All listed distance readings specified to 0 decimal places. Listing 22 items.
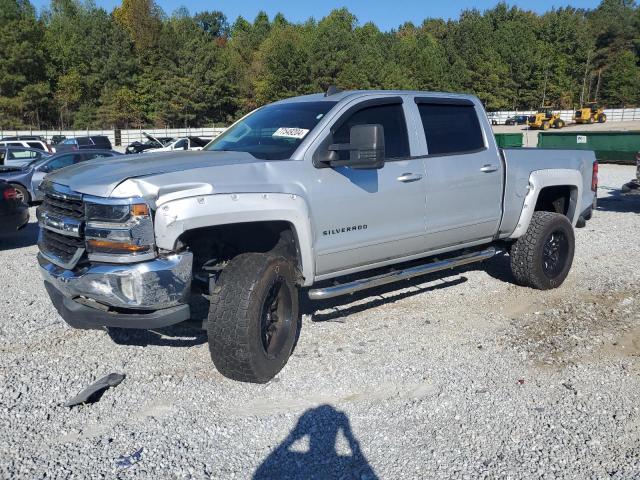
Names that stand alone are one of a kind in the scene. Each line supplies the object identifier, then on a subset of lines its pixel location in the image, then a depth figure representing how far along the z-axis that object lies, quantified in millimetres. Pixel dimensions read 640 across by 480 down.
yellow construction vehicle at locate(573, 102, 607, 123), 62375
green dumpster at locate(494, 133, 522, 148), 26564
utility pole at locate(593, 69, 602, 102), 100375
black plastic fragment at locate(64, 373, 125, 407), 3740
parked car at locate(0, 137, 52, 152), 25766
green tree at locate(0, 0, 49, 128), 67438
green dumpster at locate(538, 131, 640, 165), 18312
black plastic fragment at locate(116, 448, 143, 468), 3094
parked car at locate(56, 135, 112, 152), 29291
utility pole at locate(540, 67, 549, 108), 92875
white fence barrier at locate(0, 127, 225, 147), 51844
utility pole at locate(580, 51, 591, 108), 98050
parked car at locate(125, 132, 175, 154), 32972
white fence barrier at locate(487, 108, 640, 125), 72625
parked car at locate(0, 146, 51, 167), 17922
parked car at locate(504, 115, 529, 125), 71600
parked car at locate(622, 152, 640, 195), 11008
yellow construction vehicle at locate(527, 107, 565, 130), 58406
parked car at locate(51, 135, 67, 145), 41694
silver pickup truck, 3537
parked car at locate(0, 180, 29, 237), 8562
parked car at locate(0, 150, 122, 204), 13266
